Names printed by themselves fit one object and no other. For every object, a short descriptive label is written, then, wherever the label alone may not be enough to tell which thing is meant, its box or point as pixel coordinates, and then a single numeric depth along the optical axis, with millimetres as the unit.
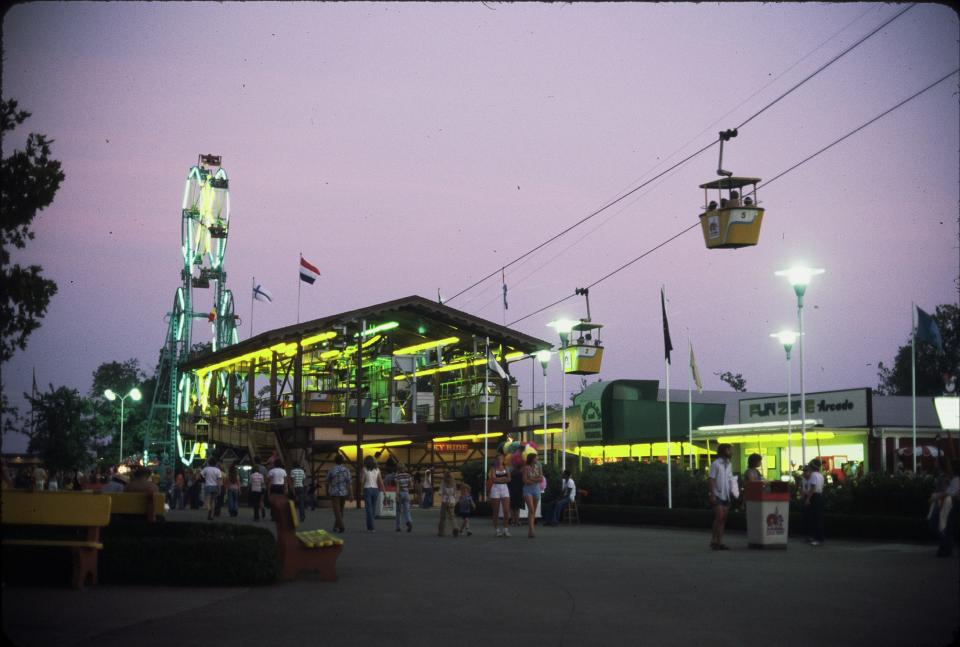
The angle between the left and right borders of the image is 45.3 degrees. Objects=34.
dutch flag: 49312
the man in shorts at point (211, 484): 34125
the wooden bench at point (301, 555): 13859
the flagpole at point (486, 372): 48125
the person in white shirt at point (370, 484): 25859
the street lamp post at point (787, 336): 32625
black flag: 33031
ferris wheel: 67125
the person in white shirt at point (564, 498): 30250
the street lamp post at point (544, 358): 39406
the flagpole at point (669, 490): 29219
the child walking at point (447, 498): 24253
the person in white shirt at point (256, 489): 32094
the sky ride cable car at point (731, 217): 23125
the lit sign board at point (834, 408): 39375
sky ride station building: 46781
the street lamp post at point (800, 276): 23359
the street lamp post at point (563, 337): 38000
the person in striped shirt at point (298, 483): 33406
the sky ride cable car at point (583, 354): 43000
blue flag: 26234
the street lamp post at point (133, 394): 65125
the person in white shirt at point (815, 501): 20297
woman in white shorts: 25656
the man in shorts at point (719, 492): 18969
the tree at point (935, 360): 72312
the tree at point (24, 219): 18469
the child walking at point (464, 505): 24953
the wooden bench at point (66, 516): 11797
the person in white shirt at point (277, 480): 29094
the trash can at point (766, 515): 19016
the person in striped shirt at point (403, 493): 26438
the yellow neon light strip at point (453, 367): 50834
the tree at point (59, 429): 53719
